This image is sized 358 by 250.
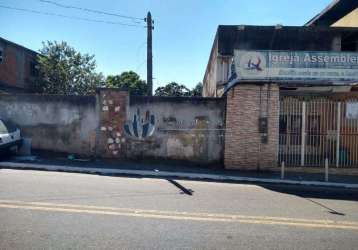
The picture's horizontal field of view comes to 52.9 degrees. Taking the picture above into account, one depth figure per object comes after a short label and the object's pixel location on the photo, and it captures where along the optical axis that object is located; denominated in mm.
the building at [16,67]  28516
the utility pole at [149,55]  20594
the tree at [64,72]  32750
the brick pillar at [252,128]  13422
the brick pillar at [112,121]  14586
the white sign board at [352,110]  13453
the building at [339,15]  23692
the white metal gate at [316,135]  13688
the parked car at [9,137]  13391
